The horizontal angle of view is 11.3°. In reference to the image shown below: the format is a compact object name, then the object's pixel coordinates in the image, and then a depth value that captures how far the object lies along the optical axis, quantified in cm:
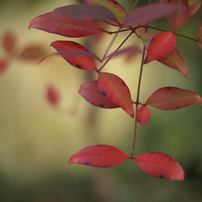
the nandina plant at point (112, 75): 69
